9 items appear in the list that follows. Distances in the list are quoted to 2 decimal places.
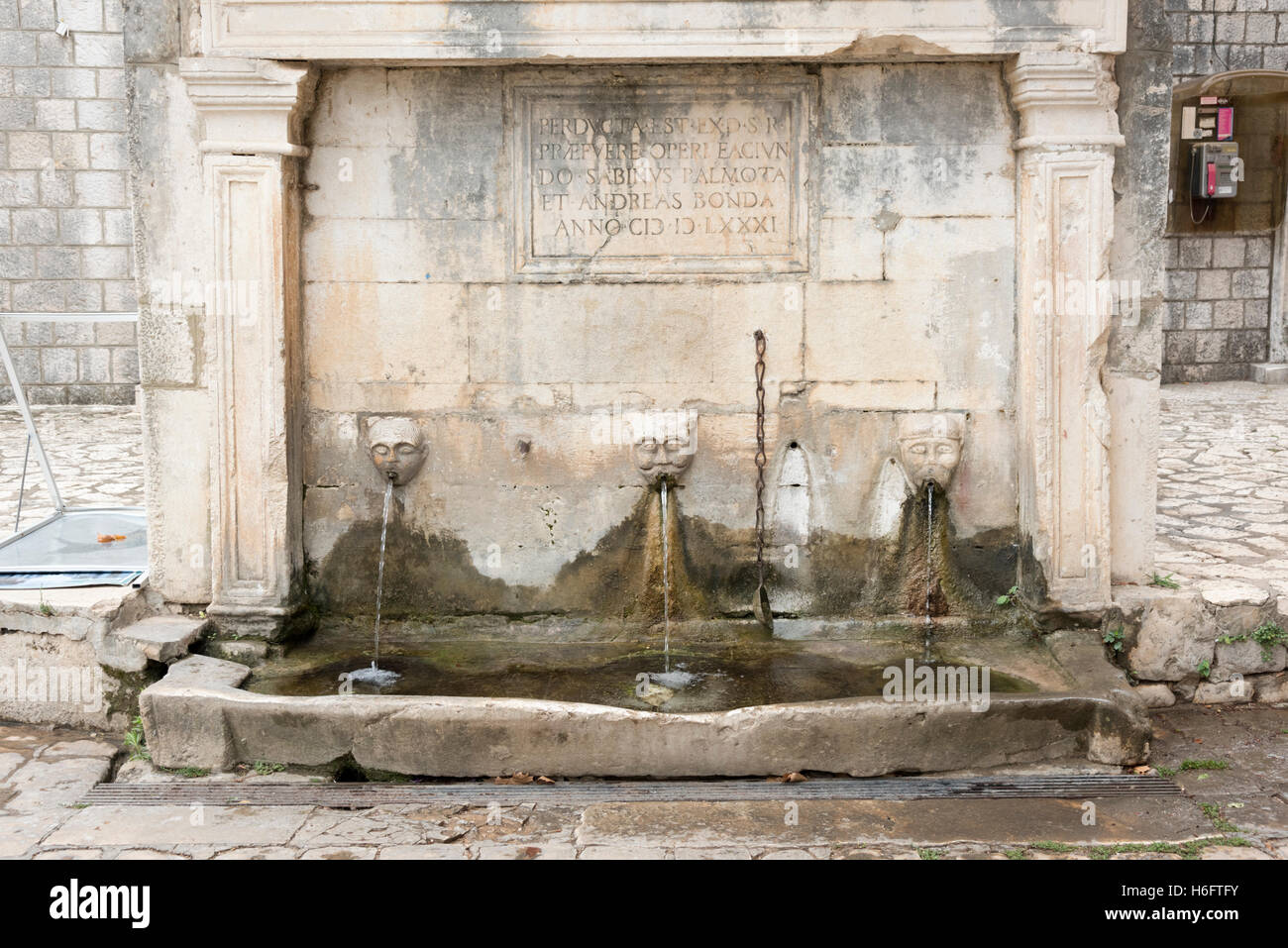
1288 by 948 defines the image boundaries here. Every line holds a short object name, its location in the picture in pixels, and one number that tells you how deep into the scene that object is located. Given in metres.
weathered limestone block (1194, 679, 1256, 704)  5.47
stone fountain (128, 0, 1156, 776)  5.29
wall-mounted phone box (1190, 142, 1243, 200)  12.95
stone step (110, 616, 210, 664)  5.20
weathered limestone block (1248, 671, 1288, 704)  5.50
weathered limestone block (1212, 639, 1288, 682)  5.46
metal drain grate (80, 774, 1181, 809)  4.54
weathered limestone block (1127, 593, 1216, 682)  5.41
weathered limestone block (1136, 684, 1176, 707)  5.44
